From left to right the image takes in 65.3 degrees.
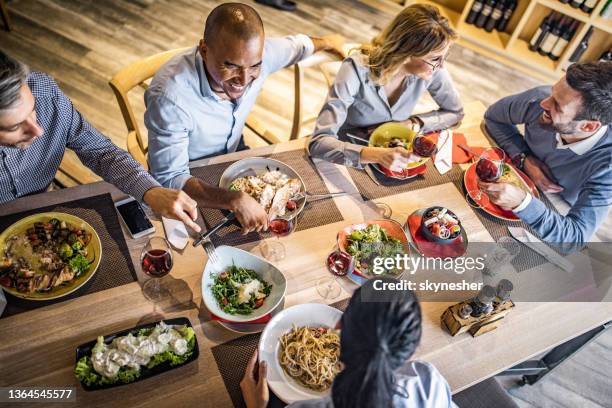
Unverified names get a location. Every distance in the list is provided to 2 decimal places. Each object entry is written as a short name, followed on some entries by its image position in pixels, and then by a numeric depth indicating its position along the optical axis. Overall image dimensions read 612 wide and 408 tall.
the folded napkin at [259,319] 1.49
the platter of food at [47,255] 1.44
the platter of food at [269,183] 1.72
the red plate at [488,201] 1.90
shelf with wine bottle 3.91
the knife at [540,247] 1.81
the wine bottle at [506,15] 4.06
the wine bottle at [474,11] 4.09
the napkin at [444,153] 2.03
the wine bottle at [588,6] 3.67
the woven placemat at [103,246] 1.45
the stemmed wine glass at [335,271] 1.62
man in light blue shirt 1.62
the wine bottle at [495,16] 4.07
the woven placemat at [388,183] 1.90
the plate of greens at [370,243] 1.67
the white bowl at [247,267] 1.48
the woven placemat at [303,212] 1.69
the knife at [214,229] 1.63
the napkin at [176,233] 1.63
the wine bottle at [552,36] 4.01
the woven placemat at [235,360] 1.38
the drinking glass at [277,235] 1.67
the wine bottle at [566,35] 4.00
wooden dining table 1.35
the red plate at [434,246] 1.76
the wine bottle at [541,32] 4.04
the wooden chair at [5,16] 3.45
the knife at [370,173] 1.92
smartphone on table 1.63
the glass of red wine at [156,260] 1.48
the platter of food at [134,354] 1.30
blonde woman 1.90
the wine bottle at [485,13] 4.07
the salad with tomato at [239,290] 1.50
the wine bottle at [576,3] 3.73
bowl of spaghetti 1.39
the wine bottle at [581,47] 3.96
